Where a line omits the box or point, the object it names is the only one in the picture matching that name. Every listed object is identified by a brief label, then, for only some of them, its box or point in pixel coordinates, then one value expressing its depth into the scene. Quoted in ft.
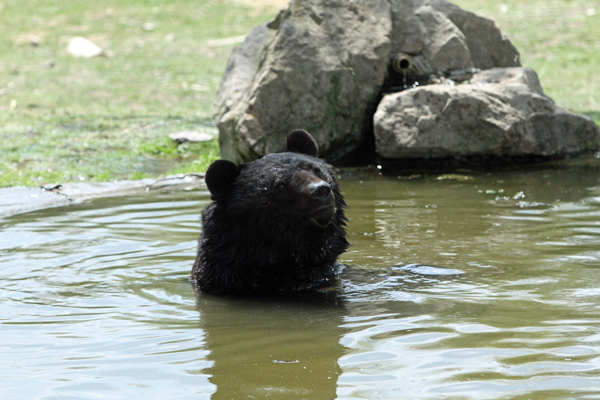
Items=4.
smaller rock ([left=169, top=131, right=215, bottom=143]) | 73.41
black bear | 28.55
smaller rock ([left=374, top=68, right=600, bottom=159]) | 57.00
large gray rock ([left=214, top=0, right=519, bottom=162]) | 60.23
